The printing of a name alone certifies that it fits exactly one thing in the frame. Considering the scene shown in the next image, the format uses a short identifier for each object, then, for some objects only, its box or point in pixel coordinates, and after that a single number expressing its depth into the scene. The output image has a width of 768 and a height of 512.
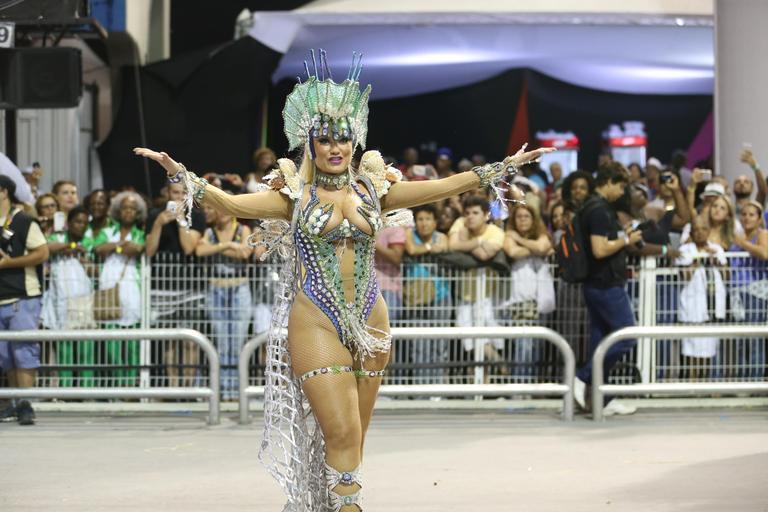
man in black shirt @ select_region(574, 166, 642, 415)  10.07
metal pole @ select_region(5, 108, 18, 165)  14.97
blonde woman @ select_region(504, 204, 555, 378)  10.70
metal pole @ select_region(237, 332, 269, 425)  9.79
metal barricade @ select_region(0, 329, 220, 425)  9.85
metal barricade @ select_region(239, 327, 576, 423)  9.91
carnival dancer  5.96
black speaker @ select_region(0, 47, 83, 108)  10.33
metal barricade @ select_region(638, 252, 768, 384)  10.68
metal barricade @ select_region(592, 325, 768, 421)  9.88
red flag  18.92
